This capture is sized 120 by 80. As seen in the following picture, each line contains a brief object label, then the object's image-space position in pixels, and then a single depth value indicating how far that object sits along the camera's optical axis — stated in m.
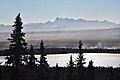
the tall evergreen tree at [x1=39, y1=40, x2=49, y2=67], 67.94
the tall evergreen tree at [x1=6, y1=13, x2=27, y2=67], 47.31
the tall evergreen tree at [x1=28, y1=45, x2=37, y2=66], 79.12
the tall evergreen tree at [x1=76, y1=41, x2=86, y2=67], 82.80
